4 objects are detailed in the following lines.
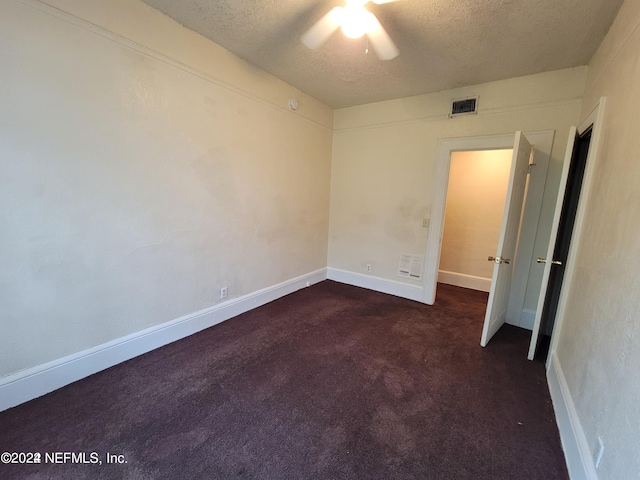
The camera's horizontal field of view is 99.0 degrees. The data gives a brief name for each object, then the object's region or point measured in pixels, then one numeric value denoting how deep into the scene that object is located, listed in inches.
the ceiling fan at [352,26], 65.2
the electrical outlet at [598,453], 47.4
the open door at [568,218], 79.0
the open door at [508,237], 96.9
